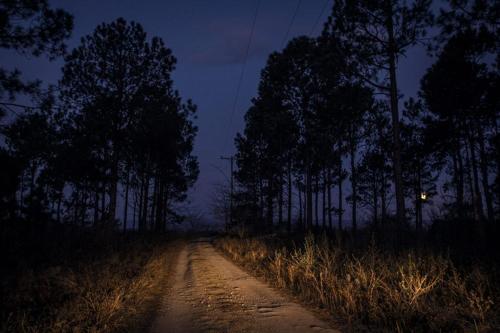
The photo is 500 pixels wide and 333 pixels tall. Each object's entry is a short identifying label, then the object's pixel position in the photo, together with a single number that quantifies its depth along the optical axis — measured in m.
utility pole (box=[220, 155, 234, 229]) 28.76
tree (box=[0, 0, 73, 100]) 7.95
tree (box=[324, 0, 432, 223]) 10.95
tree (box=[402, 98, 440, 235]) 20.88
